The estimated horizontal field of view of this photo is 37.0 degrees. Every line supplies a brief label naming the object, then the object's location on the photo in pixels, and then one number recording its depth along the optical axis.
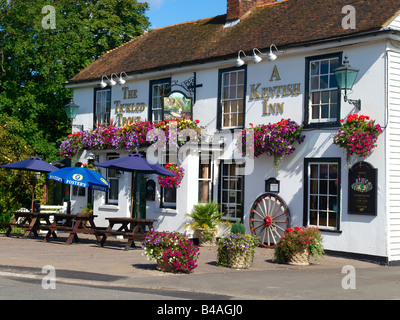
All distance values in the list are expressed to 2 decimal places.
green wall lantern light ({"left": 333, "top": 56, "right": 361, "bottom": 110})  14.66
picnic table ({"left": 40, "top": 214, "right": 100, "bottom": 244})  16.94
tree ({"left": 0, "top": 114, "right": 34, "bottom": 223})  23.44
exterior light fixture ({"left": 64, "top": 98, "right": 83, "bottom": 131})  22.44
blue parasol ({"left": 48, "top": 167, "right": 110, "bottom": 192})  16.67
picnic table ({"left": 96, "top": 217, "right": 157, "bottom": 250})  15.96
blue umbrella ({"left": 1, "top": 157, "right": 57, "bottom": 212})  18.52
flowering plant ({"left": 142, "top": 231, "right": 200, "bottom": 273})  11.87
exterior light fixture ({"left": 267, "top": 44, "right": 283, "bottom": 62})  16.84
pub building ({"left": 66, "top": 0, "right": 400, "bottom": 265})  14.89
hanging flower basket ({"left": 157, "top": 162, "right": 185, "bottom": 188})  18.33
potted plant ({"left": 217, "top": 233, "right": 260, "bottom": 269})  12.80
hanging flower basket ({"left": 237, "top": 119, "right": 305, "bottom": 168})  16.47
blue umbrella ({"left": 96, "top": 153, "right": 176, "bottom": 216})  16.06
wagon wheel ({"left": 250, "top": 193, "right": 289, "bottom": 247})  16.94
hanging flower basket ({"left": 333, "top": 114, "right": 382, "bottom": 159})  14.64
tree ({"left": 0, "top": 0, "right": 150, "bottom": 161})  26.69
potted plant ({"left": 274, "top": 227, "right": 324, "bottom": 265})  13.47
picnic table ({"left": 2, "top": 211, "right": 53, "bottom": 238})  18.24
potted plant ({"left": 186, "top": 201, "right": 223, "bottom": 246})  17.66
